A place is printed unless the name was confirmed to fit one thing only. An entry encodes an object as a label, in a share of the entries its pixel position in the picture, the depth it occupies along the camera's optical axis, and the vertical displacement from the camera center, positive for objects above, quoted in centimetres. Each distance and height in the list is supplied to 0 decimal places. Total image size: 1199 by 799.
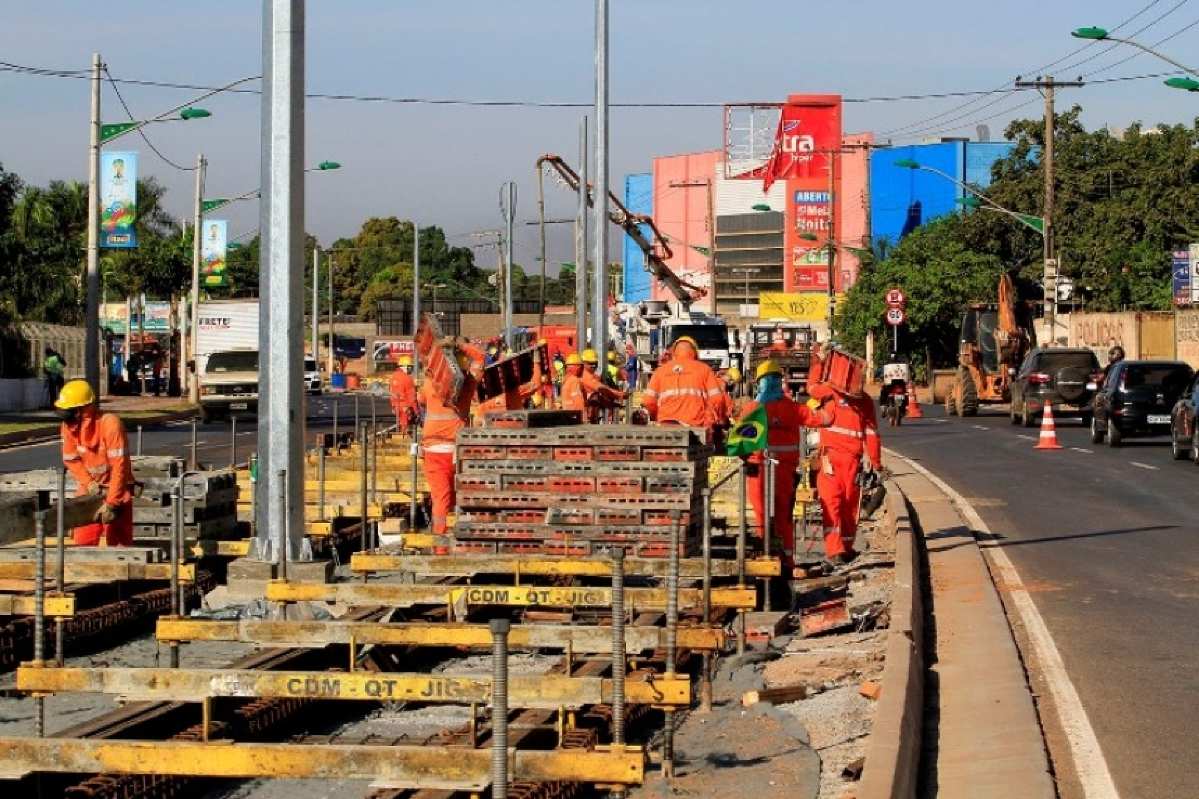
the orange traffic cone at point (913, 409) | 5125 -77
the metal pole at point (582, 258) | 3111 +207
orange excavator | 5109 +76
